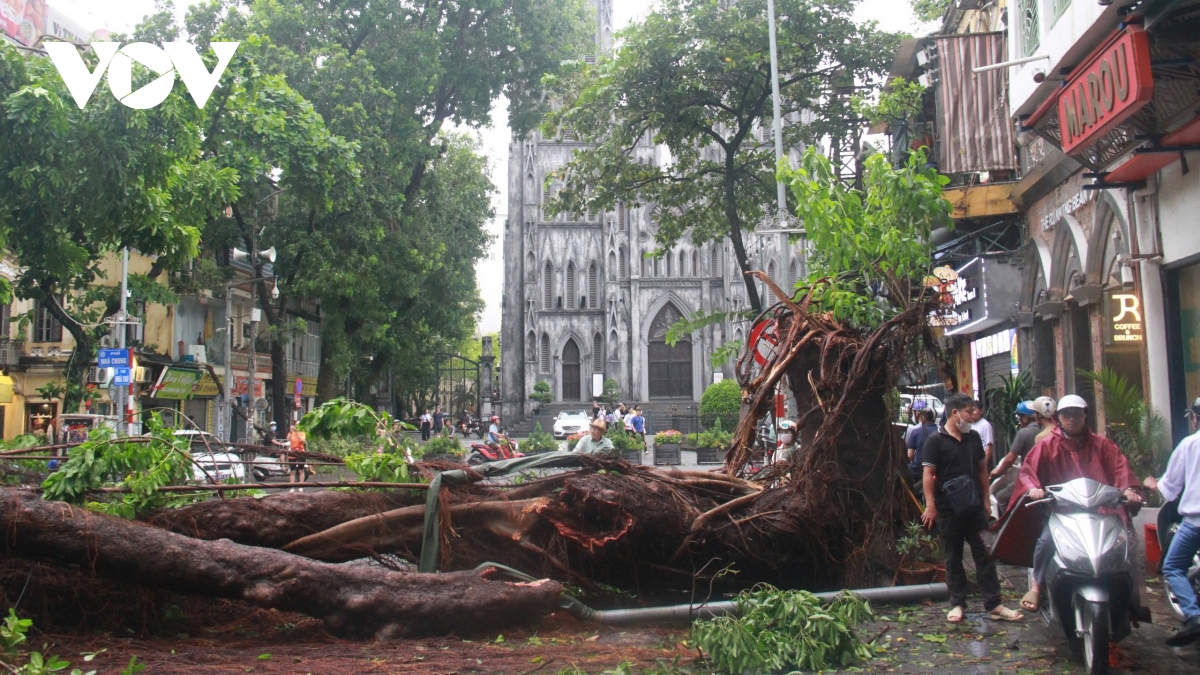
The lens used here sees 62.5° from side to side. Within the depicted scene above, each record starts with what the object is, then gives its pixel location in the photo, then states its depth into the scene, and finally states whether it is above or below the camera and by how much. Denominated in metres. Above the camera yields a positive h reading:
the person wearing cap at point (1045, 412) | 8.62 -0.09
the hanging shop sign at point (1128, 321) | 11.30 +0.92
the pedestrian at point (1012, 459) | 8.74 -0.53
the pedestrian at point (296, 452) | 7.31 -0.46
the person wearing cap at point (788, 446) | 8.00 -0.35
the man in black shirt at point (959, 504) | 6.64 -0.68
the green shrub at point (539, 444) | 26.86 -0.98
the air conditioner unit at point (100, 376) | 19.39 +0.85
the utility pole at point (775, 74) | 16.30 +5.48
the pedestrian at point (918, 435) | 10.56 -0.36
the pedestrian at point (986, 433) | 12.09 -0.37
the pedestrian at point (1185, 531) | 5.45 -0.75
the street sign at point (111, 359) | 18.42 +1.04
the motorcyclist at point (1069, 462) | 5.78 -0.37
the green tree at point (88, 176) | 11.21 +2.95
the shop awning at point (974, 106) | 15.15 +4.60
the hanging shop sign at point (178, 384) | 29.56 +0.94
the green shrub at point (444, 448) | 25.20 -0.97
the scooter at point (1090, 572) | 5.04 -0.88
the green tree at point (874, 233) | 7.95 +1.40
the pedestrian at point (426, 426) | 42.09 -0.68
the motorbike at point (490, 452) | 21.30 -0.94
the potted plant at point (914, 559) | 7.62 -1.22
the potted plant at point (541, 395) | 50.69 +0.71
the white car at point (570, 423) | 38.19 -0.58
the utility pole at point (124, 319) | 20.30 +1.98
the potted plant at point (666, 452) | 26.64 -1.21
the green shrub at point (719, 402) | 38.72 +0.18
